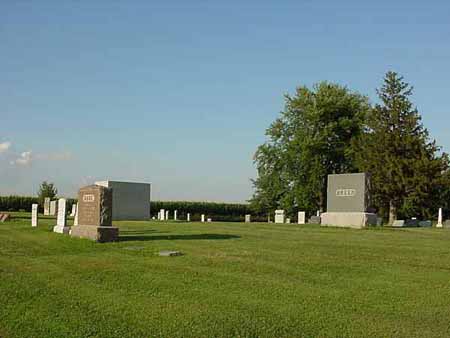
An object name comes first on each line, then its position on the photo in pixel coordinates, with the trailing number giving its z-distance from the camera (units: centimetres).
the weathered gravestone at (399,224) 3061
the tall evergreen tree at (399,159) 3709
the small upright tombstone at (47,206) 4676
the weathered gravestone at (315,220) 3234
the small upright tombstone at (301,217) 3553
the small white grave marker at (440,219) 3258
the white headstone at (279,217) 4016
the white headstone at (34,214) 2336
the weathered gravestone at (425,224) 3360
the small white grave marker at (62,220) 1867
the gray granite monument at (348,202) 2508
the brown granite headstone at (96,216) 1517
